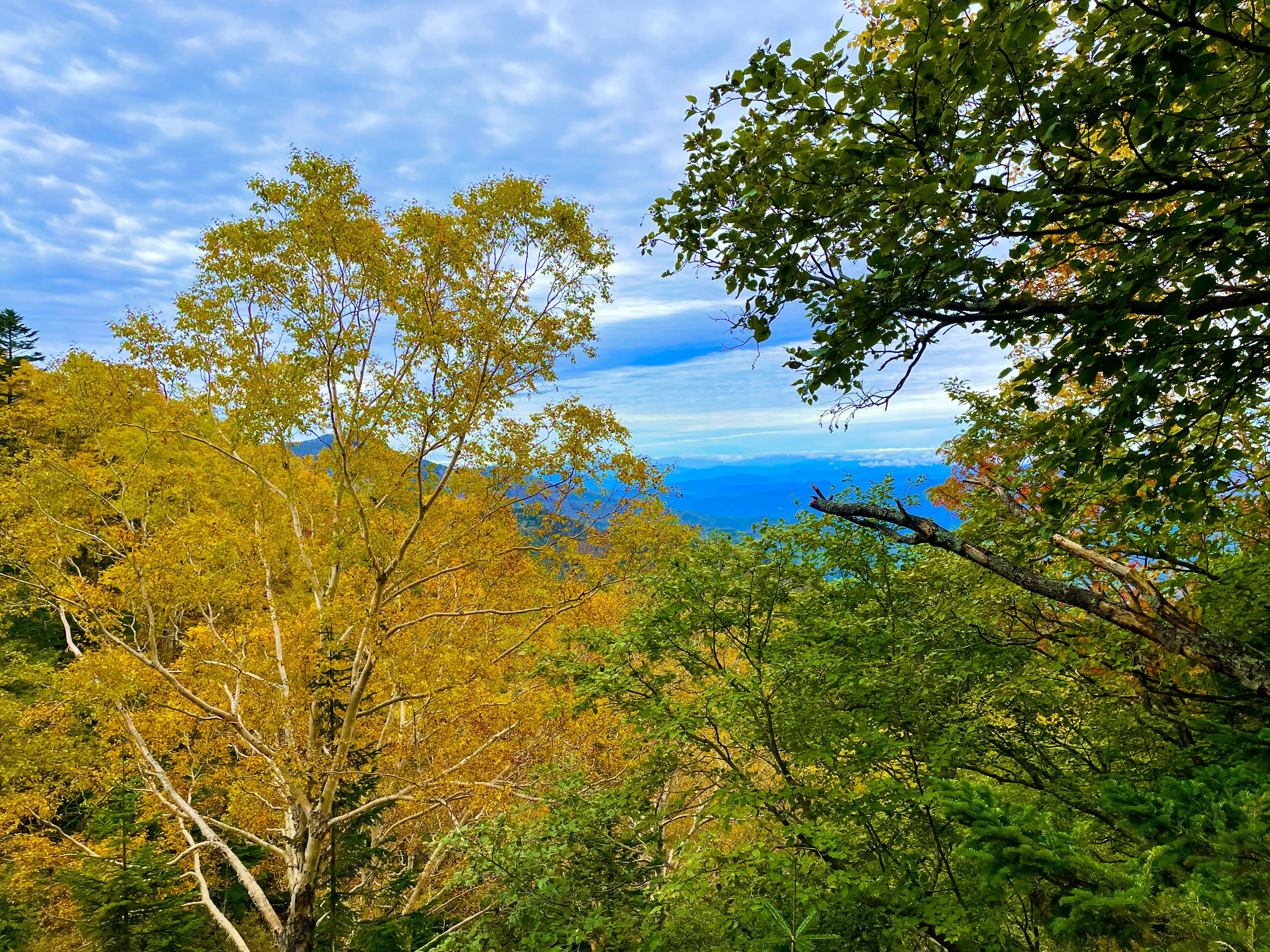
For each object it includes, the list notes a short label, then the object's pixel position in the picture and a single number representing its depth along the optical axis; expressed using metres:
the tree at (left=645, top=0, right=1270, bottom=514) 2.96
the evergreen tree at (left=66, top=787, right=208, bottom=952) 9.66
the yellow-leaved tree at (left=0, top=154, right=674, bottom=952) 11.07
